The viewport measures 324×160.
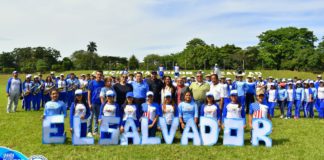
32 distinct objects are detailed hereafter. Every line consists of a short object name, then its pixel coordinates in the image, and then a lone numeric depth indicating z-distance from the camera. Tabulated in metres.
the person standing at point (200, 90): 11.27
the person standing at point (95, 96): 10.88
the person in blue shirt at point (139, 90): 11.30
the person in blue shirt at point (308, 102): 16.67
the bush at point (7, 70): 78.34
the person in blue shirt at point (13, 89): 16.52
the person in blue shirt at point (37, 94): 17.99
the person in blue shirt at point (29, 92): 17.78
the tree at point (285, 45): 75.06
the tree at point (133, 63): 91.94
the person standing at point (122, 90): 11.03
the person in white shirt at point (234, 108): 10.12
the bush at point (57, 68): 75.60
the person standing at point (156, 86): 11.49
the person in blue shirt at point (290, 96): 16.70
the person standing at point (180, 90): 11.05
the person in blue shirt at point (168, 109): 10.02
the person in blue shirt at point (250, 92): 16.12
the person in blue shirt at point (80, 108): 9.98
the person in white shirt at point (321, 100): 16.50
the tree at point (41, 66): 75.78
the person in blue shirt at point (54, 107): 9.91
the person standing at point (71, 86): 18.73
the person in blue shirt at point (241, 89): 15.78
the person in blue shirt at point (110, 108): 9.95
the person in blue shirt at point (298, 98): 16.50
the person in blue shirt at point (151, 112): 9.91
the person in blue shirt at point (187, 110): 10.12
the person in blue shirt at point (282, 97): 16.73
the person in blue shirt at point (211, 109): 10.06
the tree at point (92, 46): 126.44
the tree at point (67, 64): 82.50
